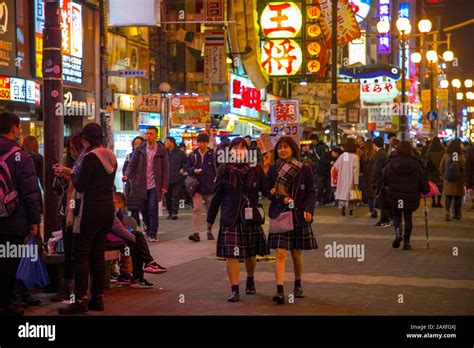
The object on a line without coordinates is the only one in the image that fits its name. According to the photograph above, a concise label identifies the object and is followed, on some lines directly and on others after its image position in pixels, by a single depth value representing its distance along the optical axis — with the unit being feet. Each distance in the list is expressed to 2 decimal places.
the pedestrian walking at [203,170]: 58.70
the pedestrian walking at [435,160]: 85.20
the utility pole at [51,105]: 35.88
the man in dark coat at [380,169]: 63.93
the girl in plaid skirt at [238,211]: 35.01
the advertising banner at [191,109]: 92.48
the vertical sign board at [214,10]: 91.53
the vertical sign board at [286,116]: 73.26
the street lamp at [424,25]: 115.96
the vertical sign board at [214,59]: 111.75
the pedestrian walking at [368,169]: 75.46
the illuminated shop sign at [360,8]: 147.28
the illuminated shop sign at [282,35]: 106.63
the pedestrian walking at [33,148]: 46.44
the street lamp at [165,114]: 94.17
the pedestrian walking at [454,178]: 71.61
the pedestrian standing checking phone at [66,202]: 33.72
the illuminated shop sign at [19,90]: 70.23
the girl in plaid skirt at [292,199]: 35.24
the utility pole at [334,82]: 97.86
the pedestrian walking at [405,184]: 50.83
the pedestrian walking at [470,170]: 65.98
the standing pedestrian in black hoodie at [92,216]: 31.35
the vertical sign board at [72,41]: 85.72
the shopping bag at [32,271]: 33.88
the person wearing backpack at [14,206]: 30.45
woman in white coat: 73.15
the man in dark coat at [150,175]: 54.49
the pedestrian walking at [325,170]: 90.22
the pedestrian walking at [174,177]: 74.02
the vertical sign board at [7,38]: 72.54
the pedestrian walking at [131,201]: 54.54
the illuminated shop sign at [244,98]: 132.46
